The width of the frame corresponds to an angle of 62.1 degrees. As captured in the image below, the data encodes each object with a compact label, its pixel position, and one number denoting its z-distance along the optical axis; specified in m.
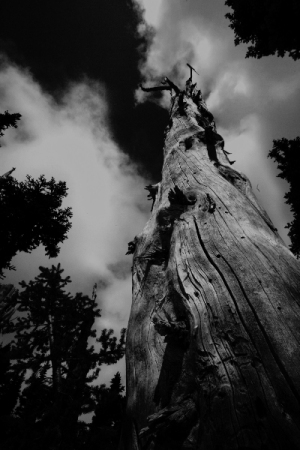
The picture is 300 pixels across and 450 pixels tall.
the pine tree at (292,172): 7.37
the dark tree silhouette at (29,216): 9.13
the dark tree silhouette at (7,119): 10.42
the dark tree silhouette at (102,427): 5.21
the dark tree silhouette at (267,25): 5.38
